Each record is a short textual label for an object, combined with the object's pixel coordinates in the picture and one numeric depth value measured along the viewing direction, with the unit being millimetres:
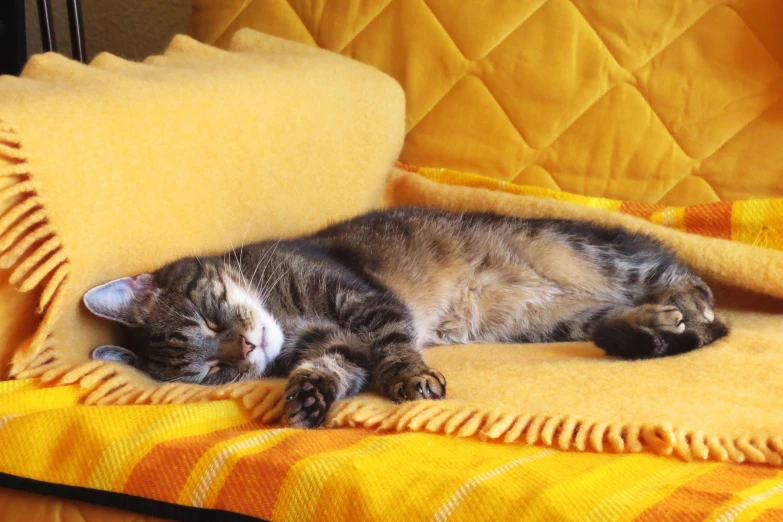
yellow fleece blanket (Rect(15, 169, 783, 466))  1560
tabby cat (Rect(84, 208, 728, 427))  1745
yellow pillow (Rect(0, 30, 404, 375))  1652
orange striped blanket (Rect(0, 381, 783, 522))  1474
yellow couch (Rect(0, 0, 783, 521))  1926
